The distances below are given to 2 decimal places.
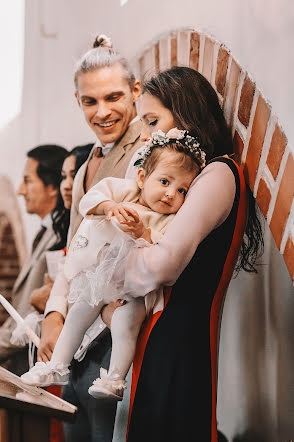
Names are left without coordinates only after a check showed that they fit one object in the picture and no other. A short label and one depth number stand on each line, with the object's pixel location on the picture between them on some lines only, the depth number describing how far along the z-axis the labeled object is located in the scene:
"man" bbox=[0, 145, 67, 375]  3.93
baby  2.62
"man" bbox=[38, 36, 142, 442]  3.18
